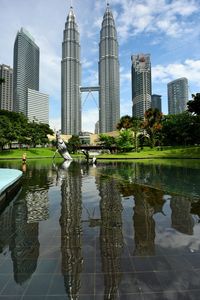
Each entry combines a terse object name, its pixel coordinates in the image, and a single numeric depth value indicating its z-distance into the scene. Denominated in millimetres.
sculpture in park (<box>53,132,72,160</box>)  25827
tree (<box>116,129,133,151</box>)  41986
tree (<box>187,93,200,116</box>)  31266
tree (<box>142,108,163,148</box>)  38229
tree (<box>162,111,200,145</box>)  47524
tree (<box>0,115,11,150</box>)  40673
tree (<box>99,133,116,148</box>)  61429
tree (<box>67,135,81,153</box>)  59500
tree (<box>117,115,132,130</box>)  41405
